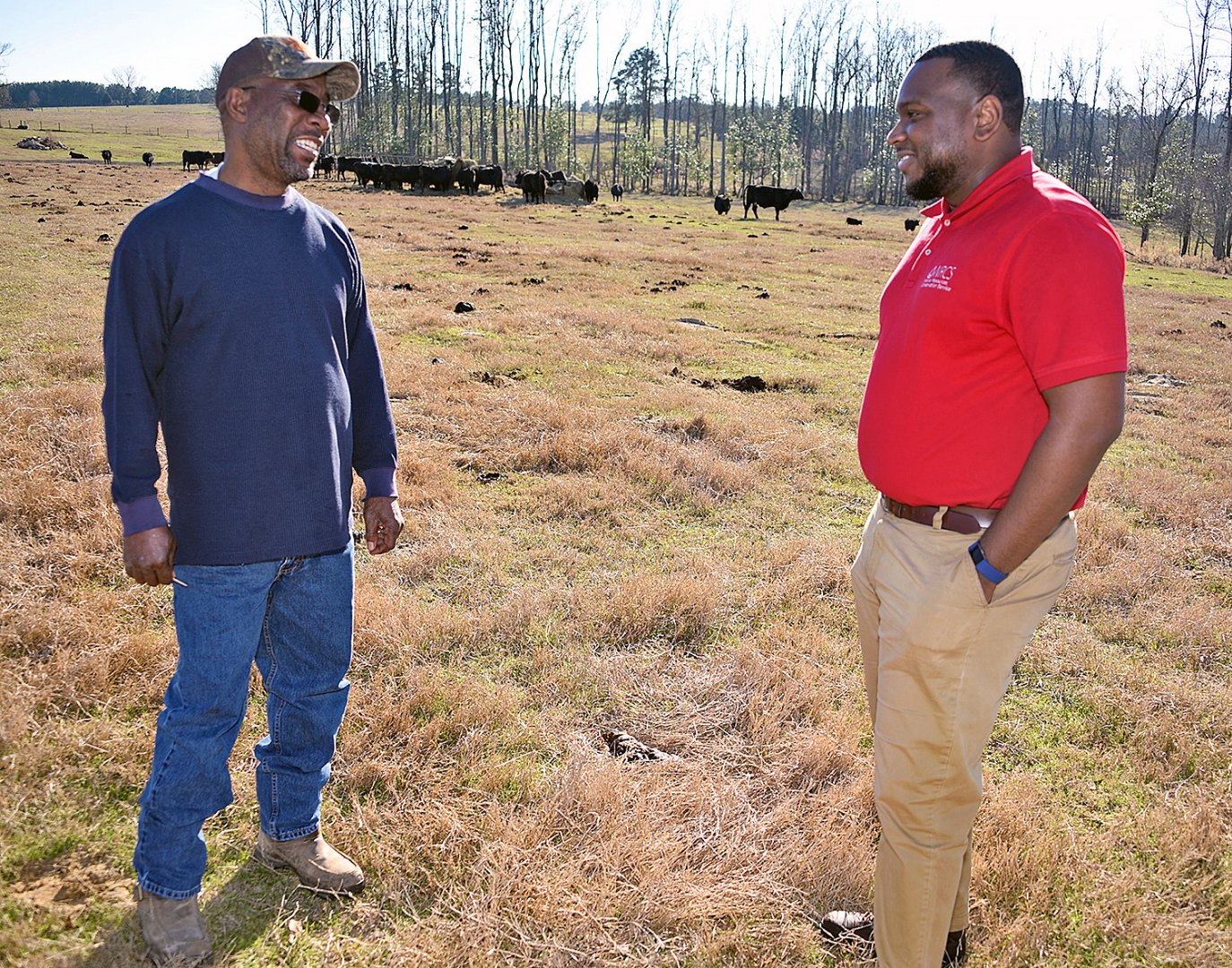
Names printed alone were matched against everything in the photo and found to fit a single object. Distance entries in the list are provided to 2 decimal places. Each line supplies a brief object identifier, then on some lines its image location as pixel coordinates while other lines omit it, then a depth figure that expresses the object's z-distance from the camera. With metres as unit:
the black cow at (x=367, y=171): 45.97
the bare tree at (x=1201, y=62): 44.91
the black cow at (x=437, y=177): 45.25
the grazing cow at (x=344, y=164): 48.12
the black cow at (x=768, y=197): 45.47
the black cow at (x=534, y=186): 41.47
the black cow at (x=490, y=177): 46.91
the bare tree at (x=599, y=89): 73.19
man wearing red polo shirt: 1.92
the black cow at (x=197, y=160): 49.19
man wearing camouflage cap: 2.19
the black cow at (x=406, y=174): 45.72
